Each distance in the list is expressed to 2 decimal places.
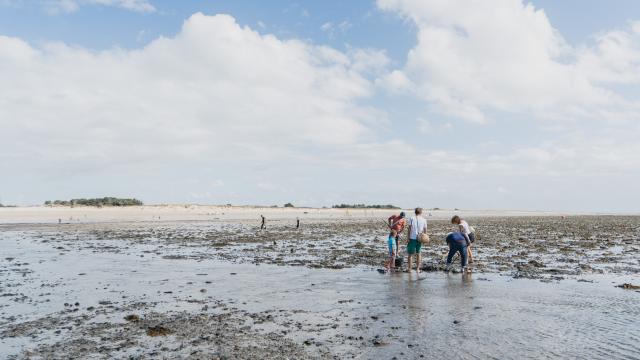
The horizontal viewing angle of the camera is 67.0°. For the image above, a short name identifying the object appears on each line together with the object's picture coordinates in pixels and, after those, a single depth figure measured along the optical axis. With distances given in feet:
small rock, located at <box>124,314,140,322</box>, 37.81
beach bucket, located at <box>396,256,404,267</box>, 66.16
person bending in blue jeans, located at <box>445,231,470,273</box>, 63.00
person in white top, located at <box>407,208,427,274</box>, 62.39
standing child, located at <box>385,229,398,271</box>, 64.69
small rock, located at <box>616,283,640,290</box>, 50.08
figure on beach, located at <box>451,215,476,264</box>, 63.57
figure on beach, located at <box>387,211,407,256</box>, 65.36
